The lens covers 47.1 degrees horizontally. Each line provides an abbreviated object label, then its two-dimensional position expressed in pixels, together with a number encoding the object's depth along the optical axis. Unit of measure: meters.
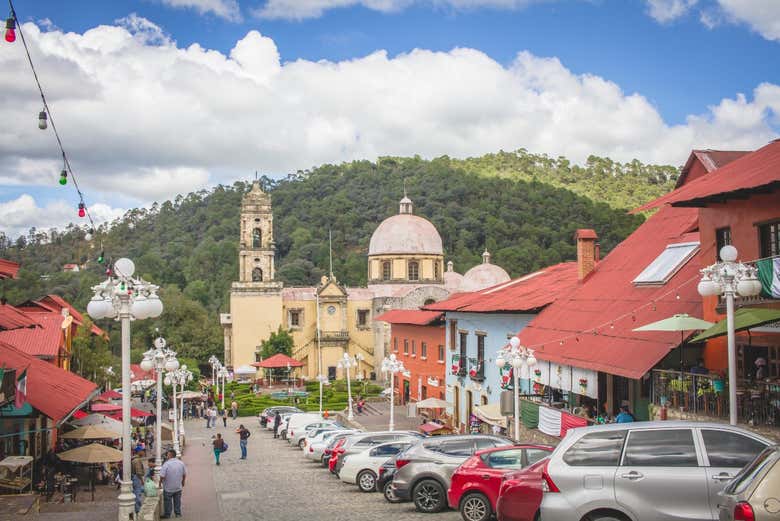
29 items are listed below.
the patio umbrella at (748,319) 14.87
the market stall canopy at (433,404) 36.59
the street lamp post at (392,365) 35.29
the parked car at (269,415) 45.75
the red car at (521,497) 12.02
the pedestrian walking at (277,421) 41.39
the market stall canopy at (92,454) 21.91
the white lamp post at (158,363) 22.22
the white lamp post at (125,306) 13.23
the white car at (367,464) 20.59
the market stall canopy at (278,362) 61.94
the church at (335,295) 71.25
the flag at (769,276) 15.09
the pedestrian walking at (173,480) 17.98
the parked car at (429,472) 16.50
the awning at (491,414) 26.30
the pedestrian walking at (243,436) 31.56
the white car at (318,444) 28.18
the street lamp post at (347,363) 43.79
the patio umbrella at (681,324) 16.94
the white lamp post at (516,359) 19.20
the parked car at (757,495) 7.35
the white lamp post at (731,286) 13.12
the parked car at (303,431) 34.22
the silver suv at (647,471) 9.38
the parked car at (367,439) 22.47
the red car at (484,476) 14.28
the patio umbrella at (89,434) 24.56
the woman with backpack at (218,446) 30.03
